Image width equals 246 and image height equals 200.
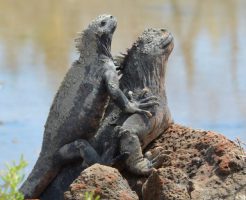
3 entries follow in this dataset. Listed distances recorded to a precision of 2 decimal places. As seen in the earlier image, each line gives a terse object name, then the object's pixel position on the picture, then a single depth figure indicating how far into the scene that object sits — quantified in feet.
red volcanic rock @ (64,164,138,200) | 33.22
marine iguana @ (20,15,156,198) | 39.68
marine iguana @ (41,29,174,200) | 39.93
